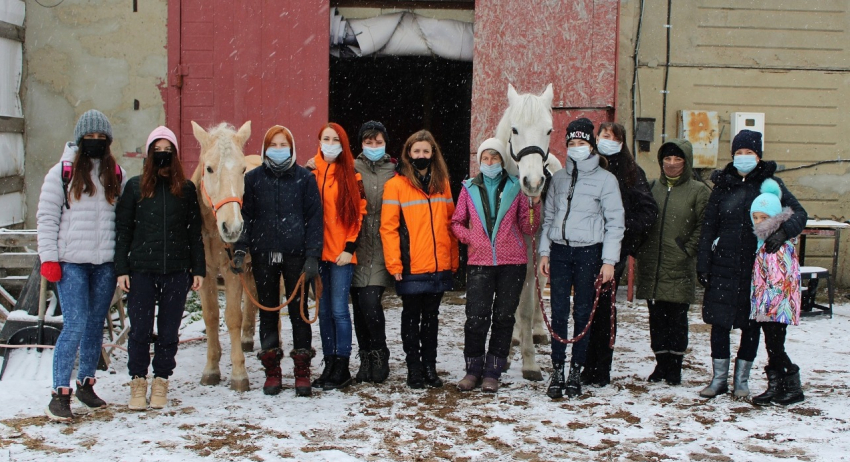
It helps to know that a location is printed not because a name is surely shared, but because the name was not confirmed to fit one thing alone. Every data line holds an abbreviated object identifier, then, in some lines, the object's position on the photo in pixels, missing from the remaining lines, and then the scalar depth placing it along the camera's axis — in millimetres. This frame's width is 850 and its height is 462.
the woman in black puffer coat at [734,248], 4199
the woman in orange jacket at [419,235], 4426
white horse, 4133
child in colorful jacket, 4098
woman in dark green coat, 4531
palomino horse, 4027
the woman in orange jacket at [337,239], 4441
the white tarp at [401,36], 7984
